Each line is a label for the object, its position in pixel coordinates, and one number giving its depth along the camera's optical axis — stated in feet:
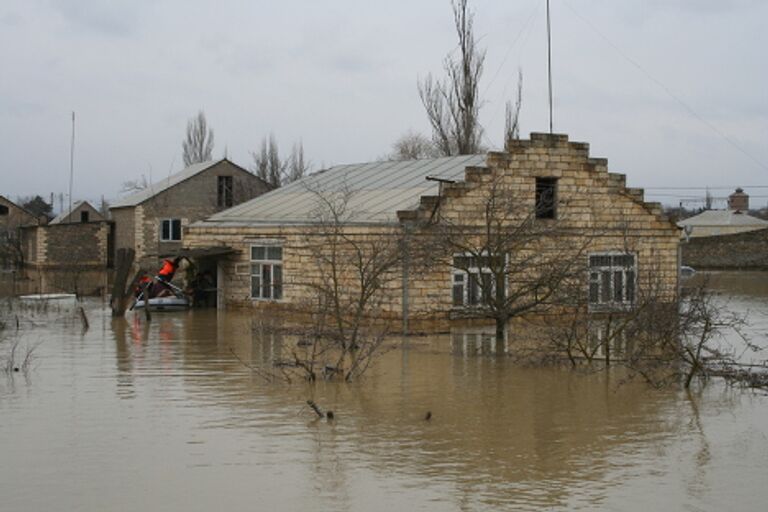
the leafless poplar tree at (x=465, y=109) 152.46
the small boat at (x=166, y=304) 106.01
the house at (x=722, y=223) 264.72
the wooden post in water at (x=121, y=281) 97.96
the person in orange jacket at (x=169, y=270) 110.93
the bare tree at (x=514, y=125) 157.79
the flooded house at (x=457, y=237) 76.88
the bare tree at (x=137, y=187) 196.95
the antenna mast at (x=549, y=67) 93.09
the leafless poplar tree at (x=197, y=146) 230.48
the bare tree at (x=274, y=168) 220.64
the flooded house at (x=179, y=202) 167.22
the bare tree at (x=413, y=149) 237.02
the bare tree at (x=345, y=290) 60.08
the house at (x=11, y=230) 202.28
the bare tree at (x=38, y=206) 319.21
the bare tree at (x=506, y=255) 73.72
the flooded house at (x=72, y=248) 175.94
